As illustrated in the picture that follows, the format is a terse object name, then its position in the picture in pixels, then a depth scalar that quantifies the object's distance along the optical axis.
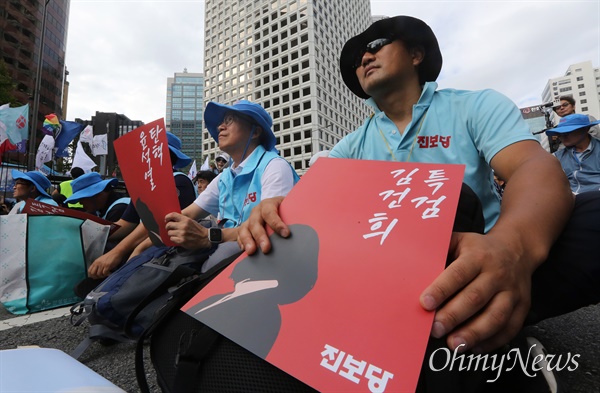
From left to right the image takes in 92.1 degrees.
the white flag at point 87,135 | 9.95
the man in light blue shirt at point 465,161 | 0.41
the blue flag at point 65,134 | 8.52
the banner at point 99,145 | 9.62
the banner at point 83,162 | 6.84
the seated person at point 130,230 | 1.73
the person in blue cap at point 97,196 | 2.62
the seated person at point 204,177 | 5.58
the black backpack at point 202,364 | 0.48
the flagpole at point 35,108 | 7.08
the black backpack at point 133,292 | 1.11
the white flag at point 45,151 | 7.97
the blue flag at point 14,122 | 6.39
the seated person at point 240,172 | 1.58
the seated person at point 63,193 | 5.09
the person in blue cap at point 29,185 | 3.91
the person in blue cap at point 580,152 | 3.07
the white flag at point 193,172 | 9.16
